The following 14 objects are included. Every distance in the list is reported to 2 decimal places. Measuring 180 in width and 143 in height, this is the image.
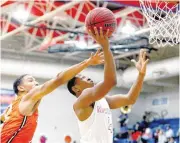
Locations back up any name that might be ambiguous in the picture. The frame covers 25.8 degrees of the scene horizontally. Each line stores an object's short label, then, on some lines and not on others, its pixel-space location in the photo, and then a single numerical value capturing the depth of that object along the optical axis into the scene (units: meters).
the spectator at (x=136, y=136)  16.25
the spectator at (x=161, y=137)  15.33
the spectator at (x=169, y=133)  15.10
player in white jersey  2.98
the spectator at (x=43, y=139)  15.01
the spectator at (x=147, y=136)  15.66
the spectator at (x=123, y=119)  17.78
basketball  3.26
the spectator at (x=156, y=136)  15.89
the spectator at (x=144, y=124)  17.41
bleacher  16.47
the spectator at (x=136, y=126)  17.31
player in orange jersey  3.81
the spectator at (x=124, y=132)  17.16
